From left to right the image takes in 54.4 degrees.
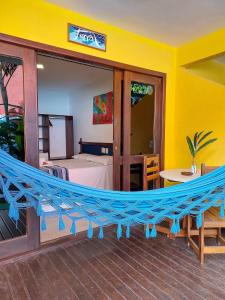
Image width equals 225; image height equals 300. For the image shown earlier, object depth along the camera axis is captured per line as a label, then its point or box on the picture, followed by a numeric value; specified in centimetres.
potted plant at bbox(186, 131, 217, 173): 260
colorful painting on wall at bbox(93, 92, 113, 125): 451
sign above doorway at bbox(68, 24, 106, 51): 216
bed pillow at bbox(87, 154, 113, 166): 386
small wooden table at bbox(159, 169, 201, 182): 215
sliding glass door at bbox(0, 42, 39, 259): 195
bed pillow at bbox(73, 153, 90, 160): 459
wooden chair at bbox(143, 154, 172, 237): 245
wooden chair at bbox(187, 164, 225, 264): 188
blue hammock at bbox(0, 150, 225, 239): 137
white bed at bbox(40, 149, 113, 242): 345
